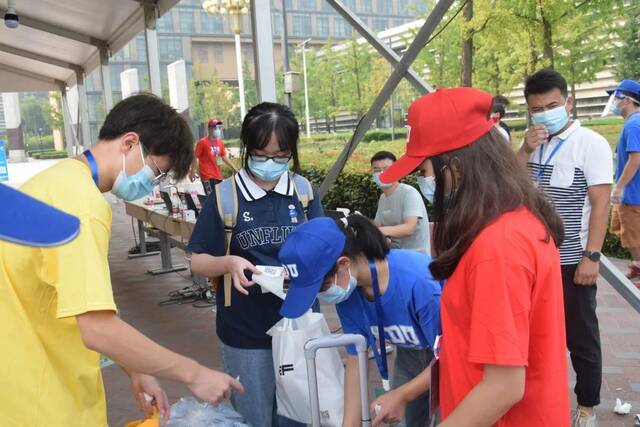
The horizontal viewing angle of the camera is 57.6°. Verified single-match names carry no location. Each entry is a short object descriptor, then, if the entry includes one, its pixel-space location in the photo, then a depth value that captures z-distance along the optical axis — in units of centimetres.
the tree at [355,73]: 3288
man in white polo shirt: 289
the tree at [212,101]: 4372
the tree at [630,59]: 2067
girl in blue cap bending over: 173
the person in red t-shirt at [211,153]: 971
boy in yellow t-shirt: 120
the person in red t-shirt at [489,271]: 110
